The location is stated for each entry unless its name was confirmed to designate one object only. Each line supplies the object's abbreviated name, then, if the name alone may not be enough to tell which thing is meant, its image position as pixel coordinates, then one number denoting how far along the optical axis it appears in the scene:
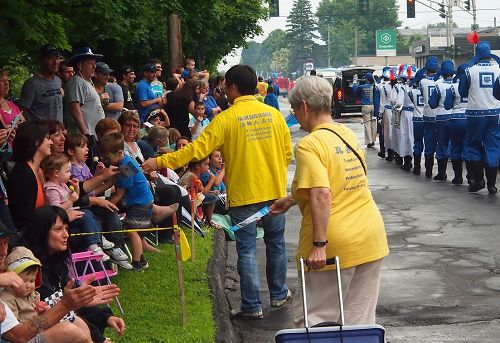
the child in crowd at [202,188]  13.05
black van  47.12
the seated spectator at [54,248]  7.22
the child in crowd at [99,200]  9.92
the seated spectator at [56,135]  9.62
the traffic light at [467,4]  63.81
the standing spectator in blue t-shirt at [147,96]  16.89
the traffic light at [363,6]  56.19
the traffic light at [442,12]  67.58
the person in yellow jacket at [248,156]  9.16
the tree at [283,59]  191.12
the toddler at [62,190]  8.88
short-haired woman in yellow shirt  6.37
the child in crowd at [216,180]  13.83
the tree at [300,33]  191.12
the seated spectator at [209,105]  18.73
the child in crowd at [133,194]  10.36
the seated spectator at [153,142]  12.50
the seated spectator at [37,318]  5.72
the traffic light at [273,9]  38.02
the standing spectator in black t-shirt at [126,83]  16.56
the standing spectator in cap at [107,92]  13.81
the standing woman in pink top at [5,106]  10.02
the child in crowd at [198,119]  16.89
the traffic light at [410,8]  55.69
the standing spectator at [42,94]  11.46
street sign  106.62
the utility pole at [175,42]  19.48
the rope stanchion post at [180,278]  8.20
